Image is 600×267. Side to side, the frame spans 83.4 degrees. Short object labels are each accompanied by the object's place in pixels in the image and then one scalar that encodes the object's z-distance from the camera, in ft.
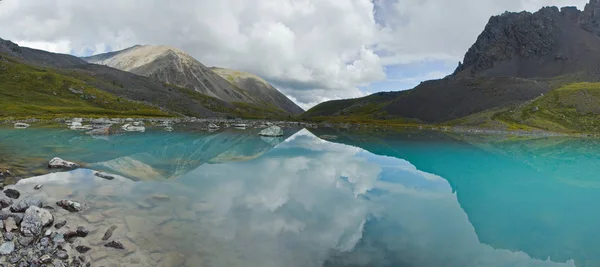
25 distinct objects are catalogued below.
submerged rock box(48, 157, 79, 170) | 93.45
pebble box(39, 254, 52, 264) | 38.17
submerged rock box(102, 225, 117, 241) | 47.75
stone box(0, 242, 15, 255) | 38.77
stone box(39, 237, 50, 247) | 42.12
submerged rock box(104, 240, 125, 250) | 45.21
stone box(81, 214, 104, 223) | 54.34
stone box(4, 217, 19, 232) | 44.19
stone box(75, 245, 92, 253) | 42.91
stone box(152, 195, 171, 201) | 71.07
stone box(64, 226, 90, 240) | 46.11
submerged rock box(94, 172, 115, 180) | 86.97
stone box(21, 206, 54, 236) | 44.80
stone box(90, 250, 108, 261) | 41.88
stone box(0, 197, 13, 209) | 53.66
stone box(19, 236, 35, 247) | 41.68
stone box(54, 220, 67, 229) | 49.11
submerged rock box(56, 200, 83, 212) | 58.34
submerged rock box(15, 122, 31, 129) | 222.15
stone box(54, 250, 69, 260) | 39.99
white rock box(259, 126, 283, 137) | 268.95
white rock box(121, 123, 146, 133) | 241.55
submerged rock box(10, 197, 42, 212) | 51.52
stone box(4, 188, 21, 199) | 61.57
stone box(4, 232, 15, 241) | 41.84
